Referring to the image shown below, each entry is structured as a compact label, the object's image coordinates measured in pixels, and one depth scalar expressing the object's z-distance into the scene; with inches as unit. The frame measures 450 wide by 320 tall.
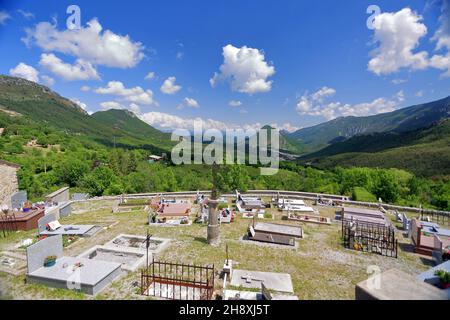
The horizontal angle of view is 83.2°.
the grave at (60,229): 582.2
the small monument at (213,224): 522.9
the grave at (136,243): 506.9
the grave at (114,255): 468.2
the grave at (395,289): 209.0
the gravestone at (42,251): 376.2
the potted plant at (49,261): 395.5
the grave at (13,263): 409.4
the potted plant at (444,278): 306.7
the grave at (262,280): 373.4
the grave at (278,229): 587.8
